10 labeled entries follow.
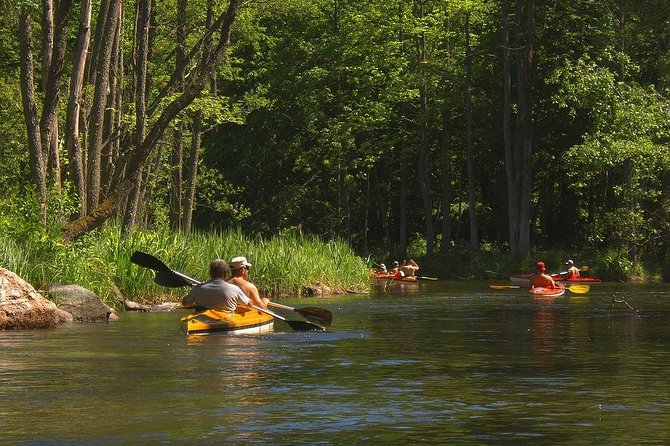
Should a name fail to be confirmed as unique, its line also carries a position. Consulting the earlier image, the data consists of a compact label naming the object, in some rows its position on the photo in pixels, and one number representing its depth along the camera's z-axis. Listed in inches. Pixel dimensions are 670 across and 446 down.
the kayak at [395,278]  1766.7
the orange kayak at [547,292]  1363.2
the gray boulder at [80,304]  876.0
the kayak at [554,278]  1570.9
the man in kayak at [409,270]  1824.6
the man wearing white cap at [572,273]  1631.4
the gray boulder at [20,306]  781.9
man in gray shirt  762.2
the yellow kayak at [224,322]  748.0
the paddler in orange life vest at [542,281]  1396.4
